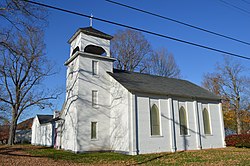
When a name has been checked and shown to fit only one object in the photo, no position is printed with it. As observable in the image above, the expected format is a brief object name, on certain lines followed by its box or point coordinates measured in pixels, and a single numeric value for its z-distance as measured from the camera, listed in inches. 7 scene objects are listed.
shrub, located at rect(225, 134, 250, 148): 879.7
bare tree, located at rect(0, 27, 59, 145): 1195.4
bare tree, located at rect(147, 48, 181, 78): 1593.3
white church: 736.3
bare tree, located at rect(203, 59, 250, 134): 1592.0
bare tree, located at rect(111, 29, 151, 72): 1454.2
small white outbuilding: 1182.3
